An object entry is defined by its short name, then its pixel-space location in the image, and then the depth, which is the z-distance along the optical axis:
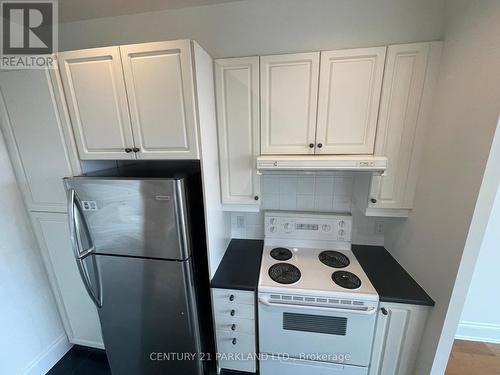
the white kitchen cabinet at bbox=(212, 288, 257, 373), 1.42
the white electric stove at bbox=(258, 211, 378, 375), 1.29
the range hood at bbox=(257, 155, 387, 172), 1.18
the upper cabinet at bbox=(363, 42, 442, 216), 1.23
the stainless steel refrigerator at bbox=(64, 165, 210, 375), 1.18
